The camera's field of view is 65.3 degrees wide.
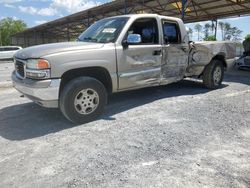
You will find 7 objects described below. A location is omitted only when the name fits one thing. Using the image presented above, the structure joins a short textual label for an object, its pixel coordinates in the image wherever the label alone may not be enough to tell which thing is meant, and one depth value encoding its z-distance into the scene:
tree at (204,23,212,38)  57.70
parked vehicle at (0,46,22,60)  22.34
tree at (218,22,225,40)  58.41
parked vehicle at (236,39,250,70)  10.05
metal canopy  13.13
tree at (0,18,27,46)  59.28
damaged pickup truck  3.23
